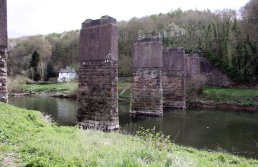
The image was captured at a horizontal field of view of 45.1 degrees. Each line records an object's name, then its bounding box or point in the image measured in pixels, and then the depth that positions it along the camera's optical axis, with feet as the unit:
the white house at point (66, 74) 194.93
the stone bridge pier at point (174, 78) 98.68
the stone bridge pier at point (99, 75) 52.03
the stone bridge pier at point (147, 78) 78.84
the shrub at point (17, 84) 147.56
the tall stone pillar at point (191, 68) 116.06
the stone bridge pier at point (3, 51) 37.09
